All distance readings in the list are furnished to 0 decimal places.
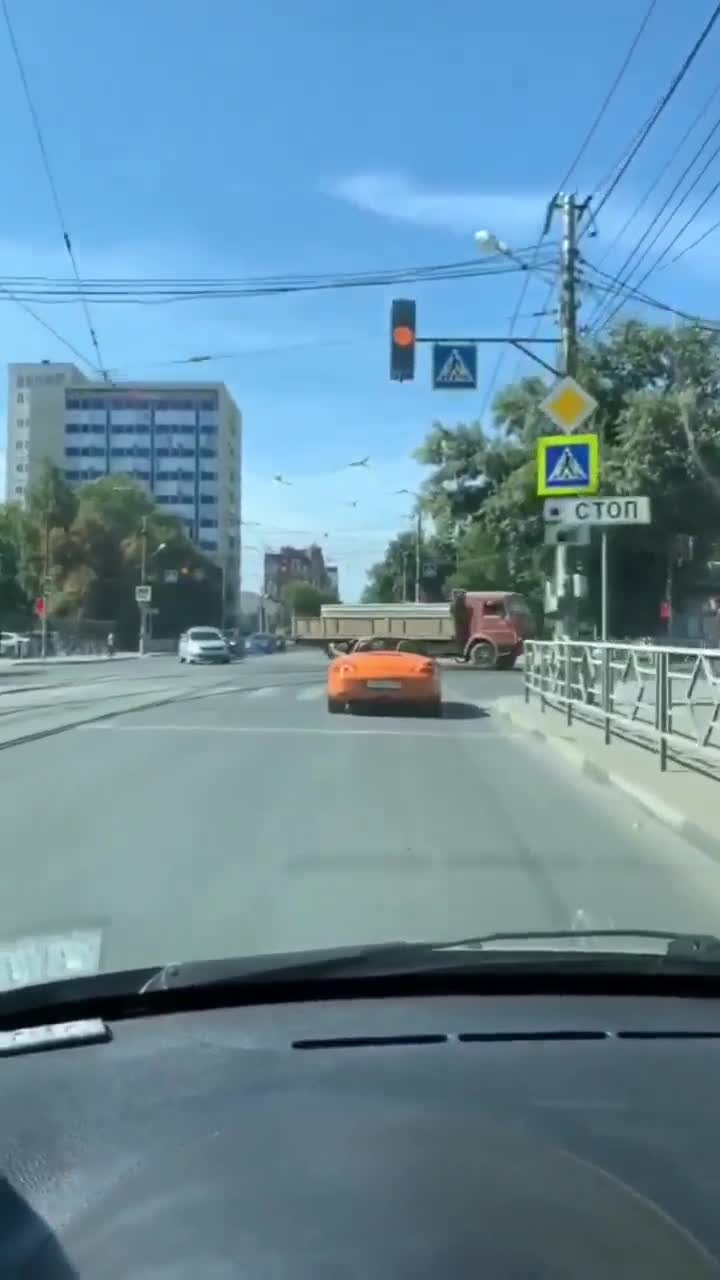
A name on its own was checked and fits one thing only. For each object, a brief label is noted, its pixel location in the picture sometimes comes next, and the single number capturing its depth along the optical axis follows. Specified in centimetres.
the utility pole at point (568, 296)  2312
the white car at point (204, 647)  5719
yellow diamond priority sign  1980
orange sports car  2148
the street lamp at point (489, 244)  2369
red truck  4656
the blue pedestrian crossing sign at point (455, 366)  2166
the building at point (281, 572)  18338
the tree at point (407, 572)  8981
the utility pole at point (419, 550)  7725
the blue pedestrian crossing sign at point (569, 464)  1936
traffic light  1903
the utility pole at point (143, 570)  7831
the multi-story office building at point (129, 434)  13812
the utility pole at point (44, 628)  6669
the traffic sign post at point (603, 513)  1781
